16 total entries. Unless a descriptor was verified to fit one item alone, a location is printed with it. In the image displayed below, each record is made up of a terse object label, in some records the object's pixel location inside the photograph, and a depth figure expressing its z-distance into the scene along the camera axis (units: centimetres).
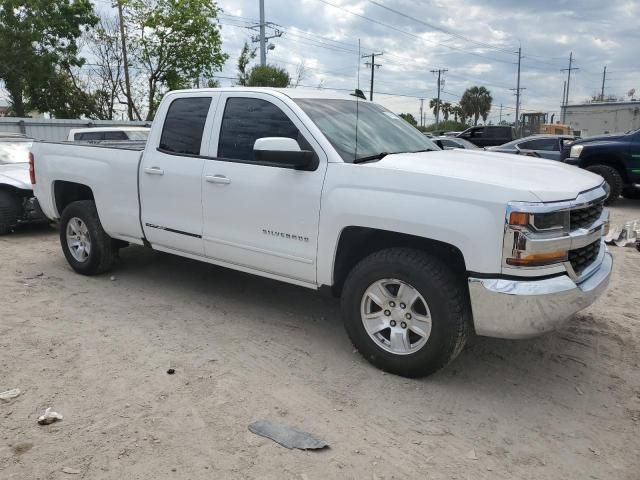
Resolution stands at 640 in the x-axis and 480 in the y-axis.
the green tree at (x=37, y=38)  2327
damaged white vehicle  830
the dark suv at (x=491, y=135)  2322
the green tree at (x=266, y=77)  2934
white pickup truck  324
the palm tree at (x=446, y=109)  9150
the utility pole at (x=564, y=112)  3061
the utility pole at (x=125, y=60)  2472
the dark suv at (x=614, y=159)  1127
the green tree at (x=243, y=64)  3262
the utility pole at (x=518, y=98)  6472
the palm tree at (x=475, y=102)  8144
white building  2605
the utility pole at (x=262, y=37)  3150
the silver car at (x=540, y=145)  1563
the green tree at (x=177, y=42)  2430
